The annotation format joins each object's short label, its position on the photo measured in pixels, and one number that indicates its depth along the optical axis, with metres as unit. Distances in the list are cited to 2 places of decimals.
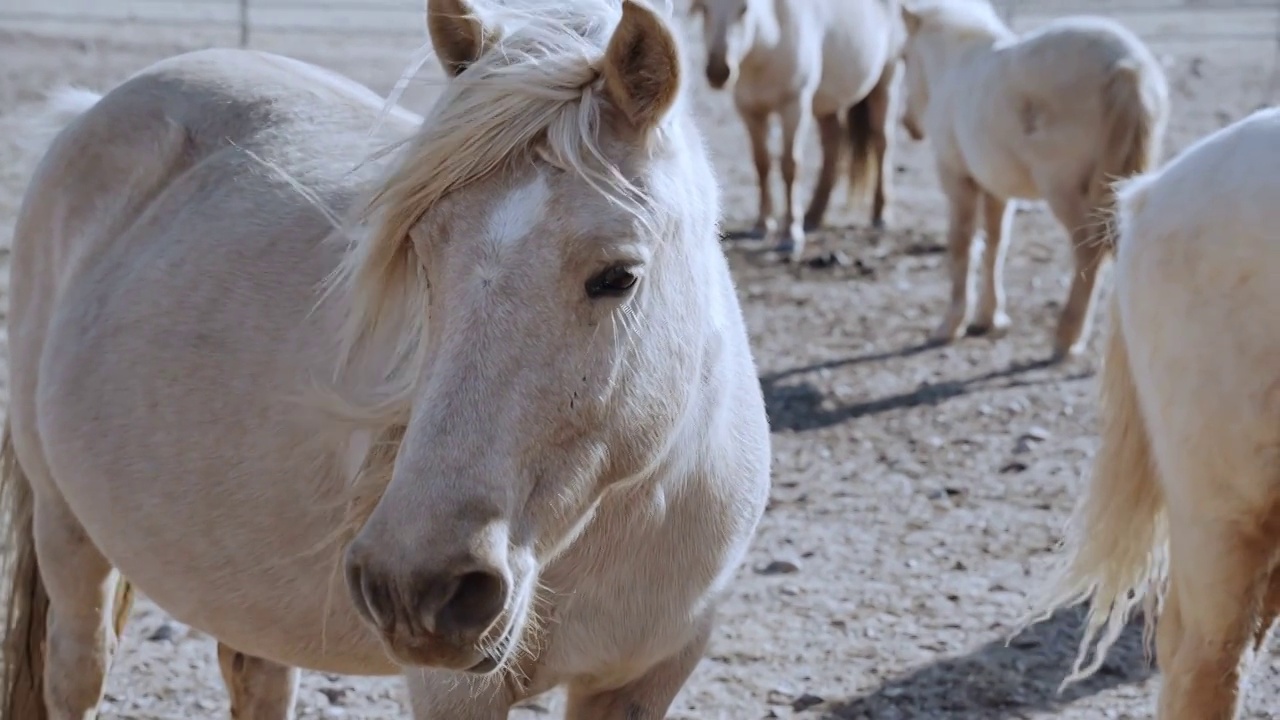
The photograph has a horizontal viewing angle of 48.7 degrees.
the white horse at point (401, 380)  1.75
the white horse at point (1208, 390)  2.48
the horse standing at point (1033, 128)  6.20
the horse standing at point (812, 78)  8.65
